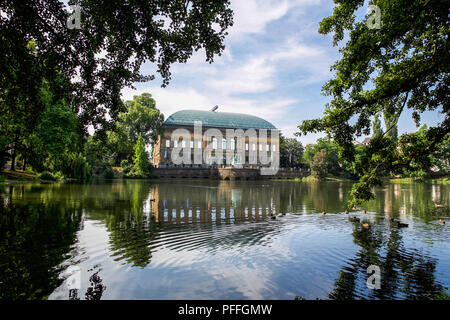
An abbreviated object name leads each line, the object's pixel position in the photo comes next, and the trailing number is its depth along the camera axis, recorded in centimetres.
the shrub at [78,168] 3712
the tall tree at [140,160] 6038
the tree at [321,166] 6975
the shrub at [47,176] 3212
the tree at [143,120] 6775
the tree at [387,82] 643
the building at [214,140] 7862
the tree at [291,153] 8956
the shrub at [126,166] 6292
